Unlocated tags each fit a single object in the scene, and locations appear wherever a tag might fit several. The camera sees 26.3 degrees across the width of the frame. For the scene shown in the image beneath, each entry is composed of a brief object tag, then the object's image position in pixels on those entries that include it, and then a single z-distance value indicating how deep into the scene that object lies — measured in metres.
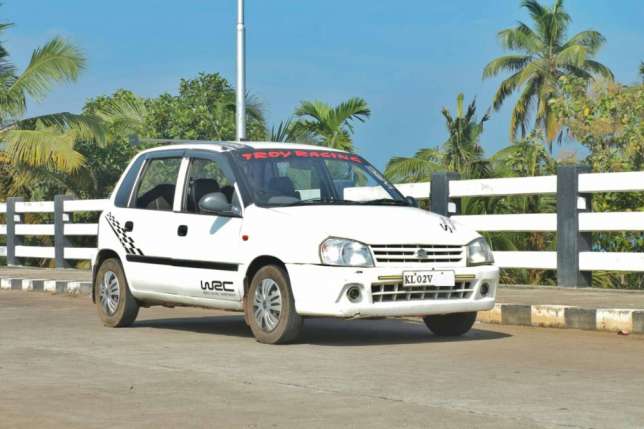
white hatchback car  10.41
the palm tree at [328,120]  41.97
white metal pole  24.16
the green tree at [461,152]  23.88
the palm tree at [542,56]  69.31
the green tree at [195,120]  43.50
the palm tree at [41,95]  32.72
